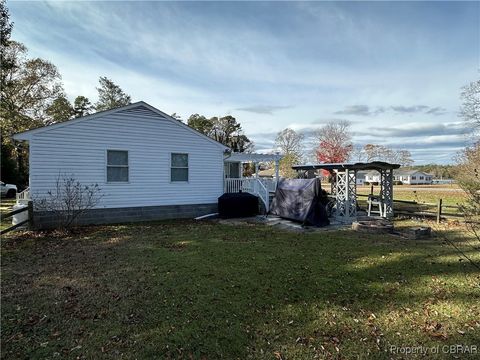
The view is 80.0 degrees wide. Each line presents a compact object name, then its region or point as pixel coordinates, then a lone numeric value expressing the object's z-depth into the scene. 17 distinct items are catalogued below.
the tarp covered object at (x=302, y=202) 10.71
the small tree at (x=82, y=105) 37.12
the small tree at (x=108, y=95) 34.28
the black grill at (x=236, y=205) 12.75
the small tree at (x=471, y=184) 4.46
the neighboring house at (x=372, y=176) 82.32
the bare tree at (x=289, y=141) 47.50
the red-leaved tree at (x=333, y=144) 45.69
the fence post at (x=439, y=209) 11.46
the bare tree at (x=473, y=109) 22.25
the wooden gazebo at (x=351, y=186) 12.10
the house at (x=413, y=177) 85.04
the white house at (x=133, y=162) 9.89
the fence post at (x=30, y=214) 9.18
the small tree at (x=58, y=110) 28.51
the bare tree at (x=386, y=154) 57.47
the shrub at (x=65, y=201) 9.73
